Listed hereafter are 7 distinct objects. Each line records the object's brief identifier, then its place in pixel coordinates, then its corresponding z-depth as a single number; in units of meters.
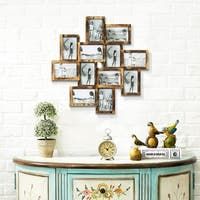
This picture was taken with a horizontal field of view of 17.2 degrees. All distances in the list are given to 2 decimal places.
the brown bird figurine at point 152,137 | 4.81
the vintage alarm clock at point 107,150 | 4.69
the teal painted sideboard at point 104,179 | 4.42
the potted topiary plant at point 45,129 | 4.84
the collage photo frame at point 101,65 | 5.08
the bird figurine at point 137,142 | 4.84
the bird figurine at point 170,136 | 4.77
